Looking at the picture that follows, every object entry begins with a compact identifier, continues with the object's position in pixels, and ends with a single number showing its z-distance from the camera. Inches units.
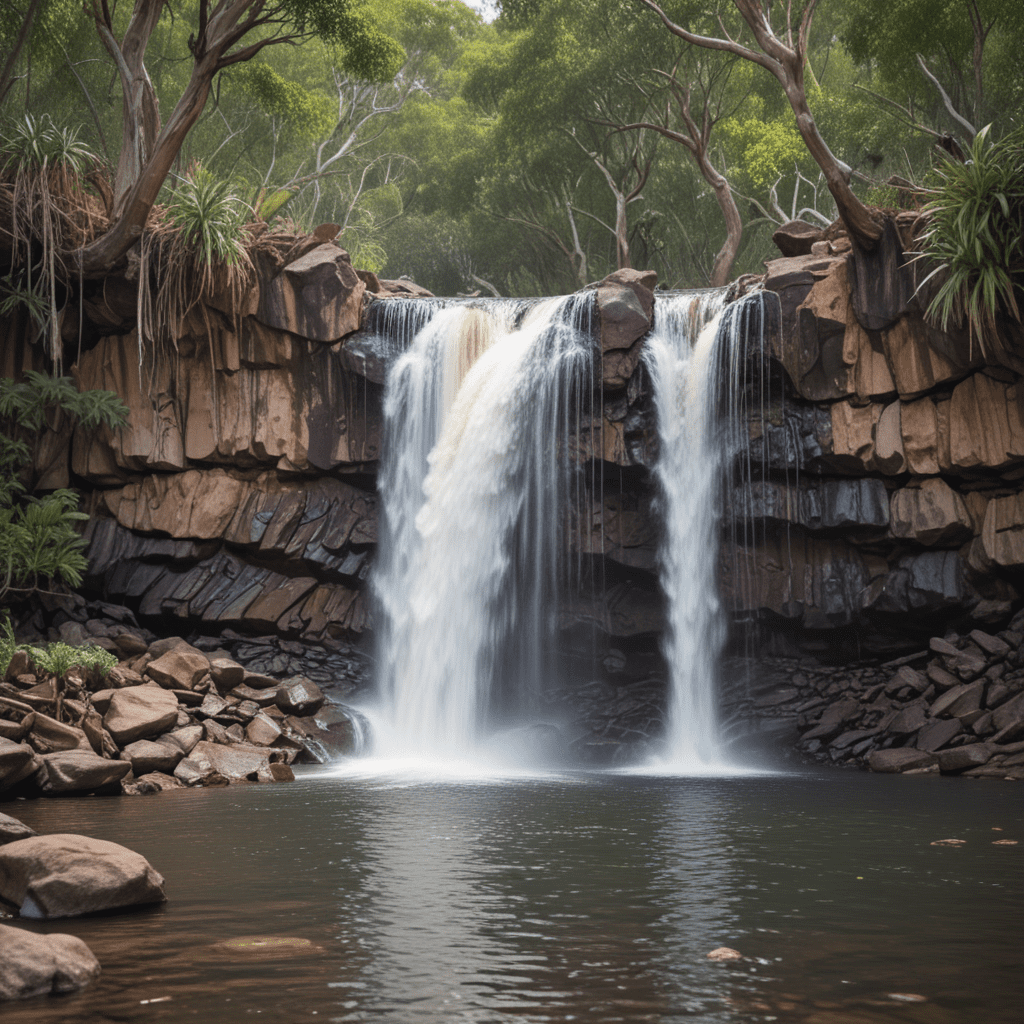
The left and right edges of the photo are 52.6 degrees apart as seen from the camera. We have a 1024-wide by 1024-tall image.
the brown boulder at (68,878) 187.6
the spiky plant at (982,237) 544.1
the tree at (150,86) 599.2
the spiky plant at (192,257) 637.9
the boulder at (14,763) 357.7
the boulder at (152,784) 401.7
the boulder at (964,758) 496.1
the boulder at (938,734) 530.0
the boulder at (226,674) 544.4
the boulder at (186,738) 450.7
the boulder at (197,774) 430.5
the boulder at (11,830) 245.0
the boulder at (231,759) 449.4
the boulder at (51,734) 410.0
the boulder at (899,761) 520.7
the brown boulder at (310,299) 669.9
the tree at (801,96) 593.9
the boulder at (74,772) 378.6
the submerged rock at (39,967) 141.4
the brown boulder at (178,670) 518.9
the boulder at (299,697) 555.5
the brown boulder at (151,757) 426.3
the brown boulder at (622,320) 637.3
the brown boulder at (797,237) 706.2
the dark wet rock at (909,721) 552.4
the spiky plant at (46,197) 613.9
